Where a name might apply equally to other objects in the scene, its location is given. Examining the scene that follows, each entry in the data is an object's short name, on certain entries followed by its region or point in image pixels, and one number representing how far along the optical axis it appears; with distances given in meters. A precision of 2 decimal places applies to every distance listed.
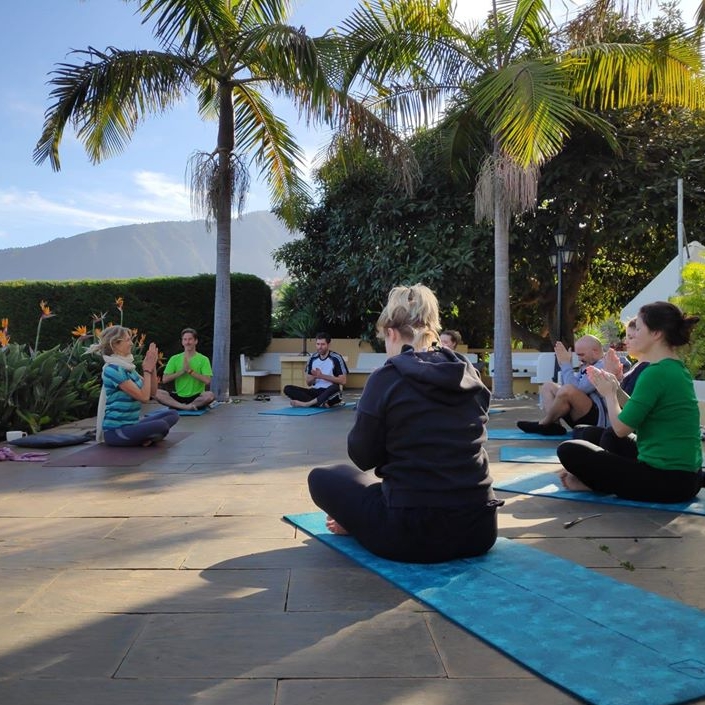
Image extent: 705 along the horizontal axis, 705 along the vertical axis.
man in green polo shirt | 10.99
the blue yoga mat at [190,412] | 10.87
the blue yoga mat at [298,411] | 10.98
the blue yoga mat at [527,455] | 6.58
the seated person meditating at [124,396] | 7.10
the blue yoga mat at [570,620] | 2.23
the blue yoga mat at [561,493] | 4.55
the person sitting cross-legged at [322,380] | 11.82
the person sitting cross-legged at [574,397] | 6.85
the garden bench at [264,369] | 16.91
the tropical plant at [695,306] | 8.27
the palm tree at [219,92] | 11.28
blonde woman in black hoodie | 3.28
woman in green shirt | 4.24
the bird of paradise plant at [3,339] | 8.07
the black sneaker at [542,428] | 7.99
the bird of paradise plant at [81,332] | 10.50
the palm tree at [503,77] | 10.84
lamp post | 13.98
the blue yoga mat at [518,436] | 7.98
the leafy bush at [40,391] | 8.52
